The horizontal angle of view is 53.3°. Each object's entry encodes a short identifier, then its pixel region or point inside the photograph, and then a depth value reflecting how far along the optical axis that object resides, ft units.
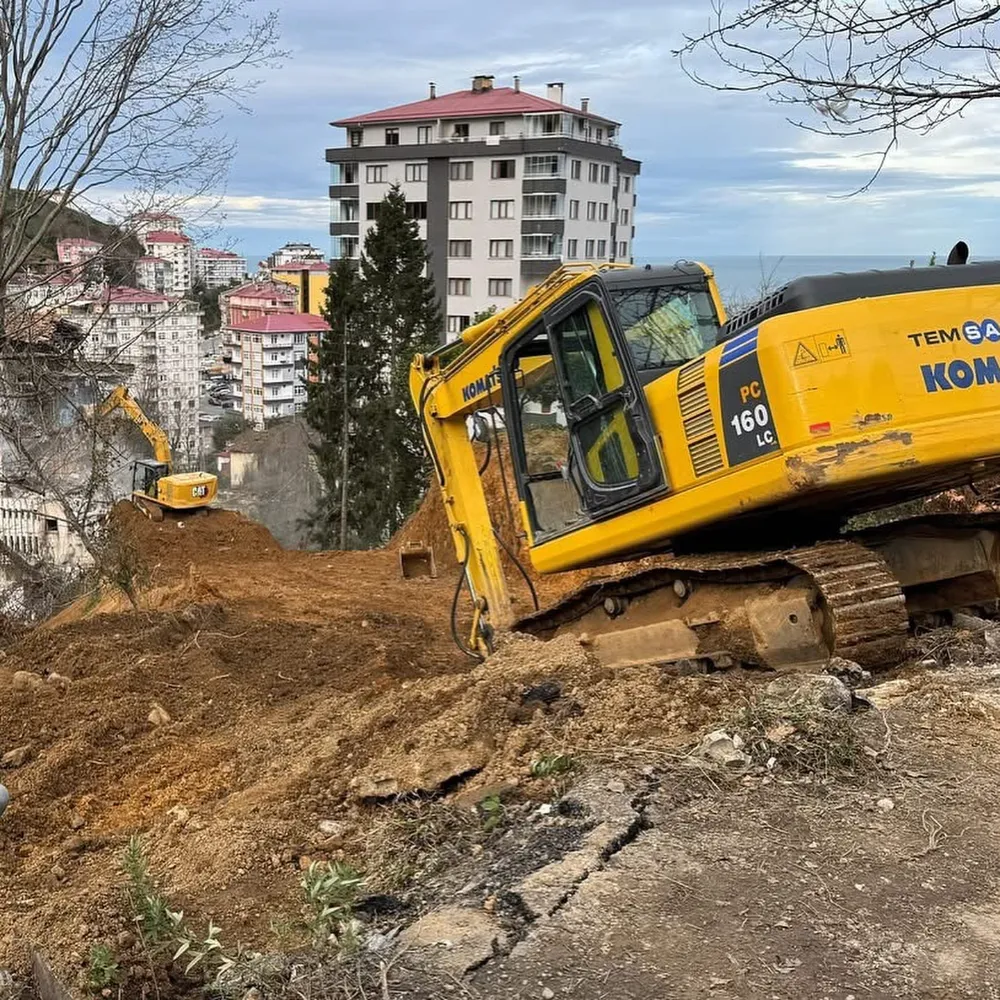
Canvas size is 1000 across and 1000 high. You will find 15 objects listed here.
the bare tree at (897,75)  16.69
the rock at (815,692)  13.51
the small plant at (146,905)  9.88
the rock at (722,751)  12.43
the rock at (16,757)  18.30
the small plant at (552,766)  12.89
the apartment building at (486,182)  149.28
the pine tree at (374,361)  97.09
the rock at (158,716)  20.12
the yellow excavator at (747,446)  15.02
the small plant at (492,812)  11.75
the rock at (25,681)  22.70
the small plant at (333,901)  9.63
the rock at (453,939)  8.82
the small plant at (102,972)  9.25
